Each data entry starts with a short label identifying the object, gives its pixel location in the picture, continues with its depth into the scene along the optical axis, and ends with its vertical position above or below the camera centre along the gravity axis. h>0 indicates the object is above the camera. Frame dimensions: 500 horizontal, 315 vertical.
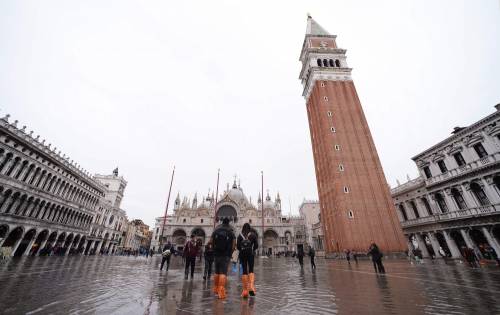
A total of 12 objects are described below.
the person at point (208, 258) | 8.39 +0.35
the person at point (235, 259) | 13.48 +0.48
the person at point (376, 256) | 11.06 +0.53
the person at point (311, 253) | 13.62 +0.82
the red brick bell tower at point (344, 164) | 26.64 +12.76
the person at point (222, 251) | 5.02 +0.38
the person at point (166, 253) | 11.52 +0.68
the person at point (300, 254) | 14.47 +0.77
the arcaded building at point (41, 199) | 22.75 +7.82
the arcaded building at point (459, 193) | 20.84 +7.24
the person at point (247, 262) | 5.17 +0.11
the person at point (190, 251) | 9.12 +0.61
